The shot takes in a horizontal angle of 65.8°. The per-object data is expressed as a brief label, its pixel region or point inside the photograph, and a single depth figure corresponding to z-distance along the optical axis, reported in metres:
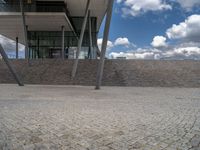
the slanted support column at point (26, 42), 16.51
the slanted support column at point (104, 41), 10.52
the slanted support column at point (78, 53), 14.76
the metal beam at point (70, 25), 19.03
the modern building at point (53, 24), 17.92
